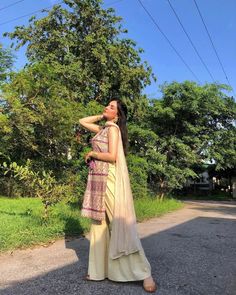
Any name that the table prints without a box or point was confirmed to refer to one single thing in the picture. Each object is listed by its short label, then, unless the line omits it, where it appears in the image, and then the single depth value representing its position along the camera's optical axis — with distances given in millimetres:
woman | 2550
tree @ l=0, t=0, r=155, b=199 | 10754
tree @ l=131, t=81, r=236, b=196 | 11403
